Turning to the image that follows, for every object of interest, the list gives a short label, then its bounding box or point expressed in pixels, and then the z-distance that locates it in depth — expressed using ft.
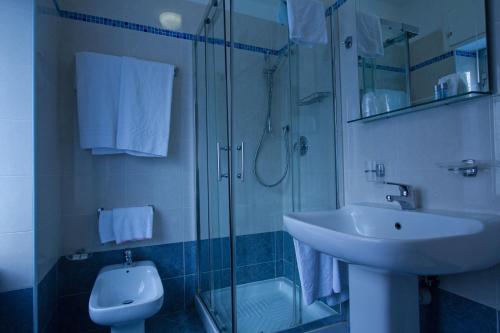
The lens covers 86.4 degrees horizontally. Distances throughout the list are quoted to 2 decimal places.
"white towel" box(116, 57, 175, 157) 5.92
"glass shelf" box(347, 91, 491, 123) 3.13
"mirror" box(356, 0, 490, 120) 3.20
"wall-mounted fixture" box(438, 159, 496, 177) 3.10
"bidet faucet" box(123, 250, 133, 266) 5.92
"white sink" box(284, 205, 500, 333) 2.35
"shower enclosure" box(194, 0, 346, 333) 5.15
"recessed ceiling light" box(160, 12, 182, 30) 6.67
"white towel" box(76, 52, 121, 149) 5.60
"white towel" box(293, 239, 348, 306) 4.84
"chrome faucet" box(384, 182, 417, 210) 3.74
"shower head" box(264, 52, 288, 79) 6.24
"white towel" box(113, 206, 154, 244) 5.85
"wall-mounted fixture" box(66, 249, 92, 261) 5.55
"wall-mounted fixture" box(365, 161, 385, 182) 4.43
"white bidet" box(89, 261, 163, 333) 4.38
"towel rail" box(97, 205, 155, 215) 5.78
